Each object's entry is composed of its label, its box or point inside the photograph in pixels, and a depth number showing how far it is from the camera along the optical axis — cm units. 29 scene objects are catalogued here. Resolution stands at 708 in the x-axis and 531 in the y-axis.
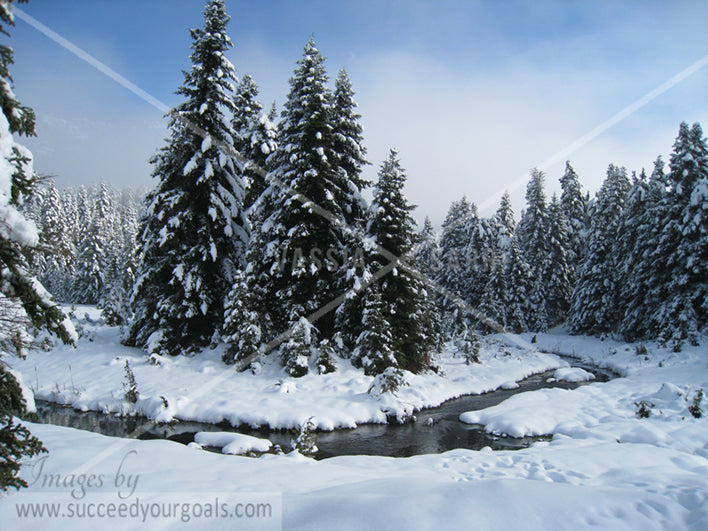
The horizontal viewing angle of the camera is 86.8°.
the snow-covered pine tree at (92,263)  5069
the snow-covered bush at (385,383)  1566
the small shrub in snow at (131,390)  1441
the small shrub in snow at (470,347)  2564
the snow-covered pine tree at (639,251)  2580
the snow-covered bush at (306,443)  1090
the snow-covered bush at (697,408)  1110
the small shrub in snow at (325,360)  1755
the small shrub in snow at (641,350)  2352
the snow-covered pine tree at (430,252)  4456
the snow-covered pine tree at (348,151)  2131
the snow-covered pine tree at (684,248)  2205
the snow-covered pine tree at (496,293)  3884
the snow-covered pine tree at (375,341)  1734
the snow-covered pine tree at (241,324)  1777
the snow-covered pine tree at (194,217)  1914
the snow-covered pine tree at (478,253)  3981
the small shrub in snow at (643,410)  1174
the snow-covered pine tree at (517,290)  4056
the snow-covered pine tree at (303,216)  1905
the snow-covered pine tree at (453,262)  3679
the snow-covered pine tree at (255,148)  2289
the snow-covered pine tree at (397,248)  1923
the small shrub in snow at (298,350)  1714
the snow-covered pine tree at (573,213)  4594
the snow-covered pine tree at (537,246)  4153
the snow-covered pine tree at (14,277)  461
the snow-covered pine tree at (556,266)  4241
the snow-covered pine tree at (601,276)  3278
